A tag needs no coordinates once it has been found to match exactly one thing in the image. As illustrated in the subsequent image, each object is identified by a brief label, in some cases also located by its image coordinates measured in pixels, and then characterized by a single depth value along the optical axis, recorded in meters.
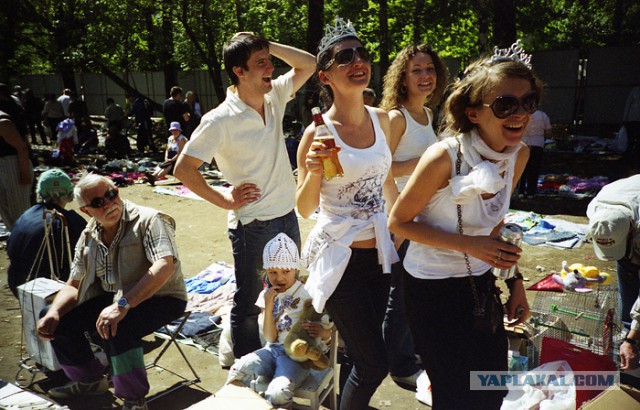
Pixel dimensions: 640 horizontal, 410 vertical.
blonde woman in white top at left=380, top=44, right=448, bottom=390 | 3.44
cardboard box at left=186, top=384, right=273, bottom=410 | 2.48
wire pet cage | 3.30
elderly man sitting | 3.22
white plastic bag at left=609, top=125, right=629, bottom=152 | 12.38
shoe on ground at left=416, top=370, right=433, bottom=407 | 3.38
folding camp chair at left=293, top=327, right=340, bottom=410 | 3.00
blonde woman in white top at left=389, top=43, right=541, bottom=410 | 2.06
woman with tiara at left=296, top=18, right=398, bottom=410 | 2.53
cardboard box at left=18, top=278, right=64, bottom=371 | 3.68
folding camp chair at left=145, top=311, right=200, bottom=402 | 3.69
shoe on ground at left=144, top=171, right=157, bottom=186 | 11.37
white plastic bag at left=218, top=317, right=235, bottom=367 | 3.89
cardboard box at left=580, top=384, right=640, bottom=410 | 2.40
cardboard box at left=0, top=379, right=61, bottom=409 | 2.67
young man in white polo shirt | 3.26
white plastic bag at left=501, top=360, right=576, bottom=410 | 2.91
